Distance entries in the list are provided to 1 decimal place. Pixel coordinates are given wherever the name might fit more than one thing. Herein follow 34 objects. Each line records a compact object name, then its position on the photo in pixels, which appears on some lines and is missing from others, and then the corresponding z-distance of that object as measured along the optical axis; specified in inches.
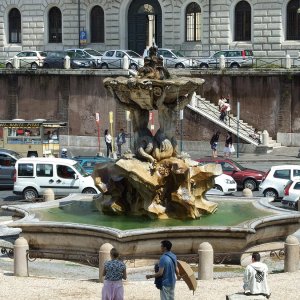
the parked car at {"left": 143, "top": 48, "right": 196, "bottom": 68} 2404.0
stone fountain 1125.1
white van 1587.1
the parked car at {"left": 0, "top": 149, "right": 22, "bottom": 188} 1704.0
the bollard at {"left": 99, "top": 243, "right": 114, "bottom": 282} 938.7
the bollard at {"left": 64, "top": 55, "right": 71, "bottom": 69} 2427.5
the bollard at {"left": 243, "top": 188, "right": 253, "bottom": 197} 1375.5
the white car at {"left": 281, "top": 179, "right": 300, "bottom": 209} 1427.2
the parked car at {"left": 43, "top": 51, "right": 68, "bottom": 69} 2480.3
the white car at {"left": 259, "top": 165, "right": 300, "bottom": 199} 1560.8
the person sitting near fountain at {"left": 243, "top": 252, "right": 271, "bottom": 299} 836.6
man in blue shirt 797.2
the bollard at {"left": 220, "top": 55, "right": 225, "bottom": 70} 2316.7
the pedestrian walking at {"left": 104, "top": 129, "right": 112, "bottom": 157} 2171.5
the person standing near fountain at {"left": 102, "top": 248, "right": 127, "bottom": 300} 796.0
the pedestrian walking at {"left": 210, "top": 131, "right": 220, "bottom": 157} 2096.5
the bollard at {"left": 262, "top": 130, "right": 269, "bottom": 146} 2146.9
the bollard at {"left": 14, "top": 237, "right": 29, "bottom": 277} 984.3
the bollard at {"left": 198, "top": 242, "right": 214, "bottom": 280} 957.8
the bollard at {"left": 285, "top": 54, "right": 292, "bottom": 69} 2266.2
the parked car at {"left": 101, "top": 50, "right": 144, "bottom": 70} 2407.7
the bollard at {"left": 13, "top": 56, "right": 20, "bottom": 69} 2507.9
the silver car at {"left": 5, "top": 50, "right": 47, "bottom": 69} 2519.7
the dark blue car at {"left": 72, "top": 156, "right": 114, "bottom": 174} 1727.4
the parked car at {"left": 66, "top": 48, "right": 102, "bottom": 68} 2450.8
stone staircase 2165.4
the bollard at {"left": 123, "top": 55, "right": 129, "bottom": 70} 2364.7
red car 1690.5
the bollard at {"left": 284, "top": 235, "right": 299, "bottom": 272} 991.0
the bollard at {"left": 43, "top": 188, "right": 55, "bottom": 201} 1338.6
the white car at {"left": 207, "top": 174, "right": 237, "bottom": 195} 1604.3
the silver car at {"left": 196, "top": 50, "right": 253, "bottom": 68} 2356.1
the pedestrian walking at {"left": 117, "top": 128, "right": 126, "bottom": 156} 2172.7
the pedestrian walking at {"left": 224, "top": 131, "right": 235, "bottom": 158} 2068.2
